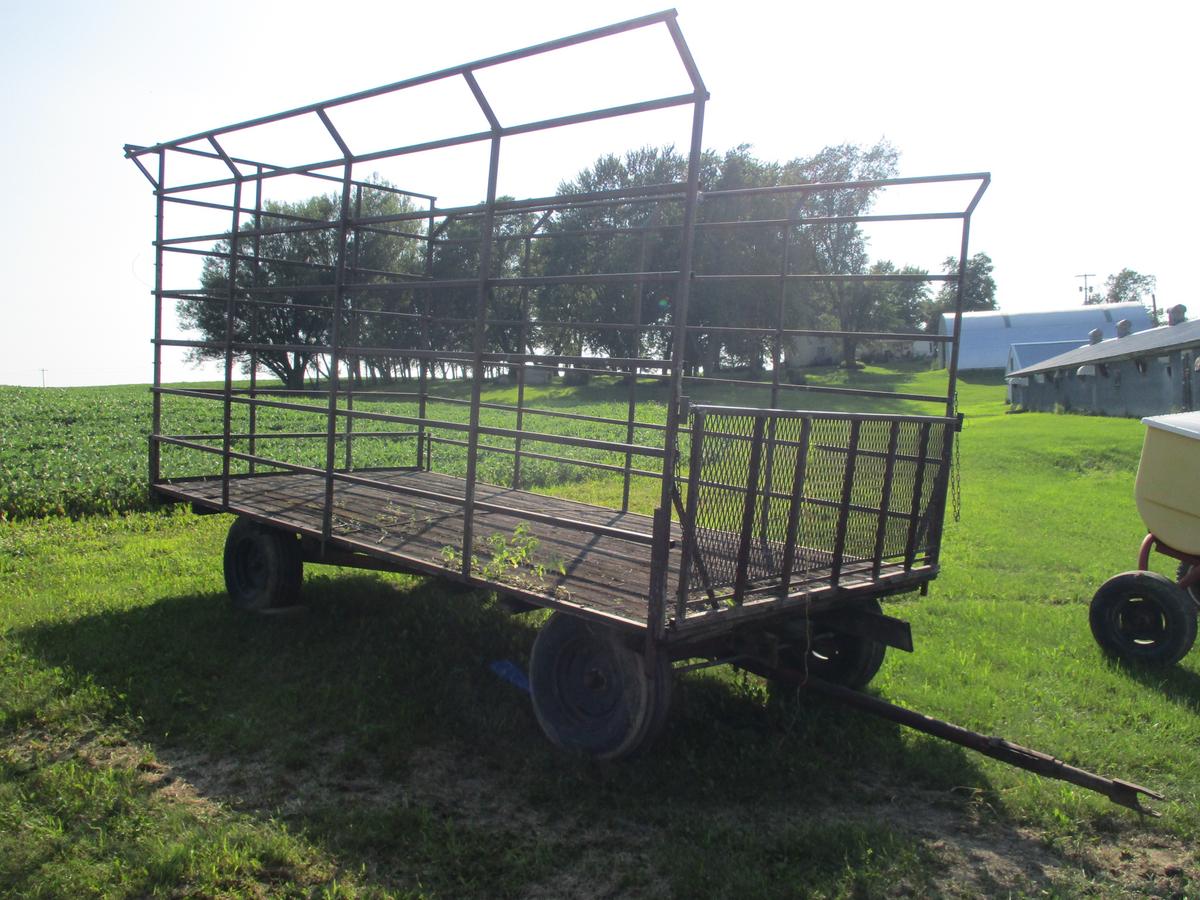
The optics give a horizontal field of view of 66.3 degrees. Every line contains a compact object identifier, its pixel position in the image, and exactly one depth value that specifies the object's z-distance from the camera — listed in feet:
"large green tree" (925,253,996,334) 263.49
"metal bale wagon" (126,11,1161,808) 13.64
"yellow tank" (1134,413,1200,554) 20.62
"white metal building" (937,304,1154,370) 166.81
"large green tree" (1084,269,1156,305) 312.09
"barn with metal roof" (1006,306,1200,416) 72.79
